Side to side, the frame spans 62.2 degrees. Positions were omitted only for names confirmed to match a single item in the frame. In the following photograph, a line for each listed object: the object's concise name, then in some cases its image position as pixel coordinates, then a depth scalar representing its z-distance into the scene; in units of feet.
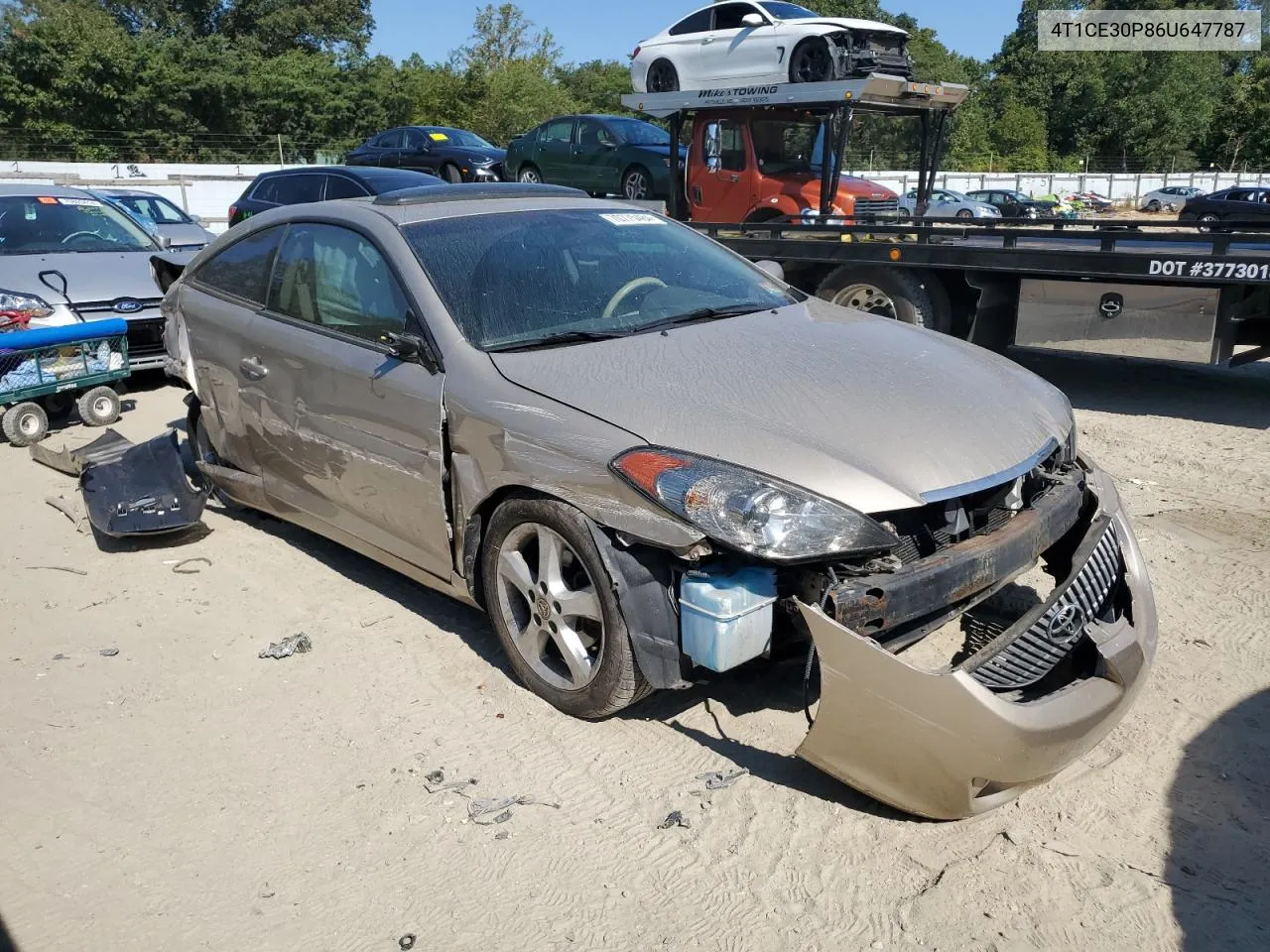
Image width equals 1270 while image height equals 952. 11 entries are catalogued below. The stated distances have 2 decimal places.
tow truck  22.85
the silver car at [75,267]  26.23
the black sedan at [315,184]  38.81
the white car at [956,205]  101.96
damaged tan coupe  9.20
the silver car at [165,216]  40.69
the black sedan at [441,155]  60.03
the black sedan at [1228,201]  89.52
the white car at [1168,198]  149.79
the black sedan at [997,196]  102.58
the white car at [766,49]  36.88
